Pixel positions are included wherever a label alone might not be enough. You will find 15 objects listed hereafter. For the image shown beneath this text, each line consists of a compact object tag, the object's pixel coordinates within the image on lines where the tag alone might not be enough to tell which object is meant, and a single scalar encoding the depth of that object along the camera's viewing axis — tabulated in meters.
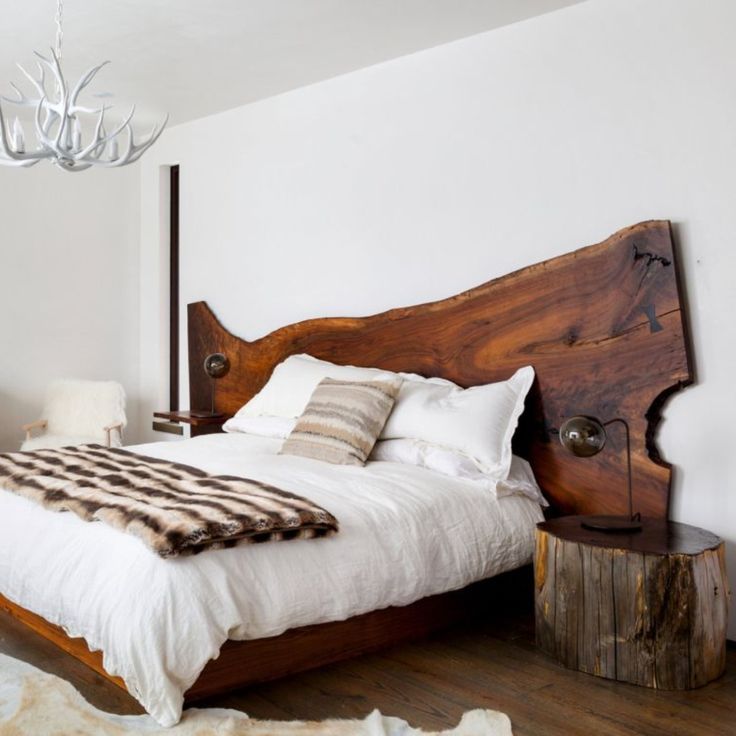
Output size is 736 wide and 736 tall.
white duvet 2.27
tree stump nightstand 2.59
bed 2.33
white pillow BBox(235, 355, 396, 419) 4.02
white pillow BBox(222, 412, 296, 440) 4.08
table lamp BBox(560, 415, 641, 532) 2.80
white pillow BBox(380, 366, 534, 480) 3.37
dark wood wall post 5.85
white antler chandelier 2.95
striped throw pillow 3.52
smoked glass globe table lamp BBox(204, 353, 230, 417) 4.90
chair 5.28
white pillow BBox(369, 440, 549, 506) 3.28
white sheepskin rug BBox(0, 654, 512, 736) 2.27
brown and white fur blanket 2.40
